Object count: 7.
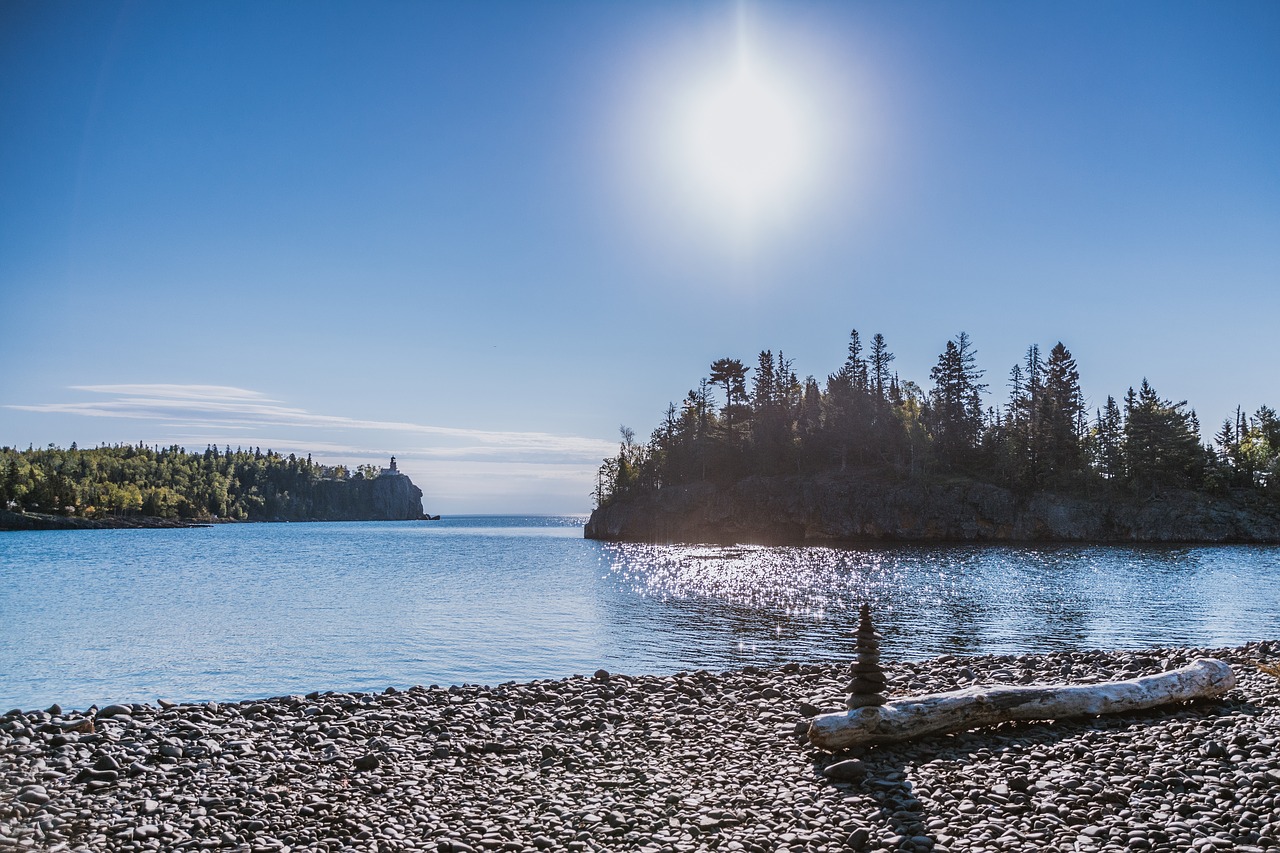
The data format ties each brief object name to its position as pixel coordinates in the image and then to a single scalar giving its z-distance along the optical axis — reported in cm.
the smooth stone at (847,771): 1021
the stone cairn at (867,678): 1170
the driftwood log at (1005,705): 1138
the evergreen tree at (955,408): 11062
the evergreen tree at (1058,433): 10288
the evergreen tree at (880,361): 12219
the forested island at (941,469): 9700
